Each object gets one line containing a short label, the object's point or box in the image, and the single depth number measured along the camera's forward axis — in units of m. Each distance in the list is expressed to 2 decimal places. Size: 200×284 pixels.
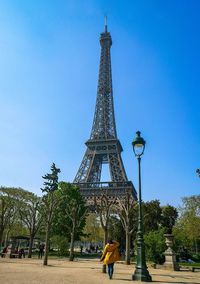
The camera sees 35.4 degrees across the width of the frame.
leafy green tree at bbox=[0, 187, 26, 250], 46.81
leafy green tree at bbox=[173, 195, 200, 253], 46.90
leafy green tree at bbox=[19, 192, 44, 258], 47.97
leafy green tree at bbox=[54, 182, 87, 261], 48.00
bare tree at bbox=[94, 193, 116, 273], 22.28
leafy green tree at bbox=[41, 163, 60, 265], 66.62
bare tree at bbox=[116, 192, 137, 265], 27.81
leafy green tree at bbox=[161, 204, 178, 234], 58.25
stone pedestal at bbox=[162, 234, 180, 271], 21.97
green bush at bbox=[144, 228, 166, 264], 23.66
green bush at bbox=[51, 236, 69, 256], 42.45
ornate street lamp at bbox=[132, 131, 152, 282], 13.65
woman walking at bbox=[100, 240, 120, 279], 13.96
